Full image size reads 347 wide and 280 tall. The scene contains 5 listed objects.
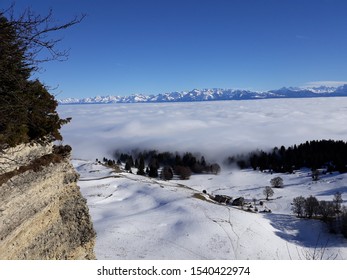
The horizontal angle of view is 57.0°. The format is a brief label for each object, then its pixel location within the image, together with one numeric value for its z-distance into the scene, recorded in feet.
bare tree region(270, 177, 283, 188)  408.03
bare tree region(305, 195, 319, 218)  238.13
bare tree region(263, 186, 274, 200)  345.72
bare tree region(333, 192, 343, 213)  228.96
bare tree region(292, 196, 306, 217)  246.88
